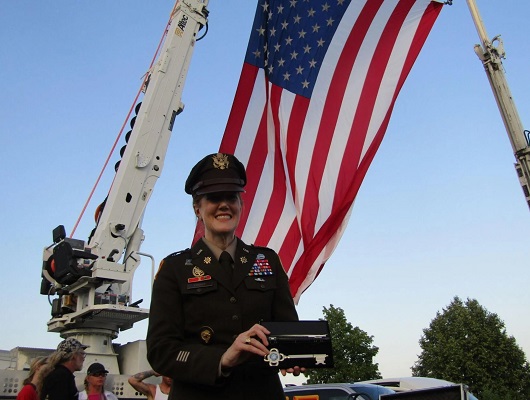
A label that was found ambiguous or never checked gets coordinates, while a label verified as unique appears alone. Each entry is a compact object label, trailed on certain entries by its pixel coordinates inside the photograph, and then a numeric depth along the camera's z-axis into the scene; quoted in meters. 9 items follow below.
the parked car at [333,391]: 8.22
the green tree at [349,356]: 29.38
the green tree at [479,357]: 35.56
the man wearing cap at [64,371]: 5.43
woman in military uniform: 1.88
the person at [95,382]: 6.31
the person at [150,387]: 6.11
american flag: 7.19
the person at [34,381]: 5.44
